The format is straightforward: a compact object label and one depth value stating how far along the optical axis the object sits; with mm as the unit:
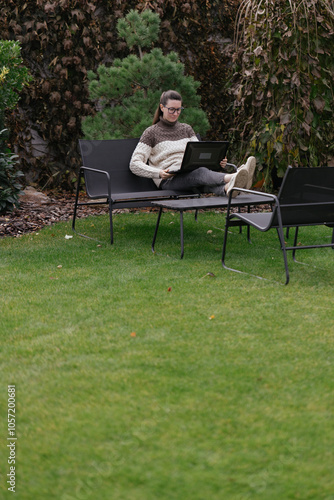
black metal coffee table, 4473
